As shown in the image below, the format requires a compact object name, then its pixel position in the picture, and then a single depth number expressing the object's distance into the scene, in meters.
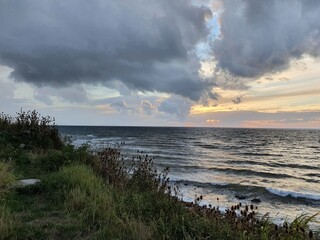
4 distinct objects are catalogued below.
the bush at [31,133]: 9.53
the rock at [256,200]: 12.08
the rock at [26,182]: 5.41
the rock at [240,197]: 12.48
